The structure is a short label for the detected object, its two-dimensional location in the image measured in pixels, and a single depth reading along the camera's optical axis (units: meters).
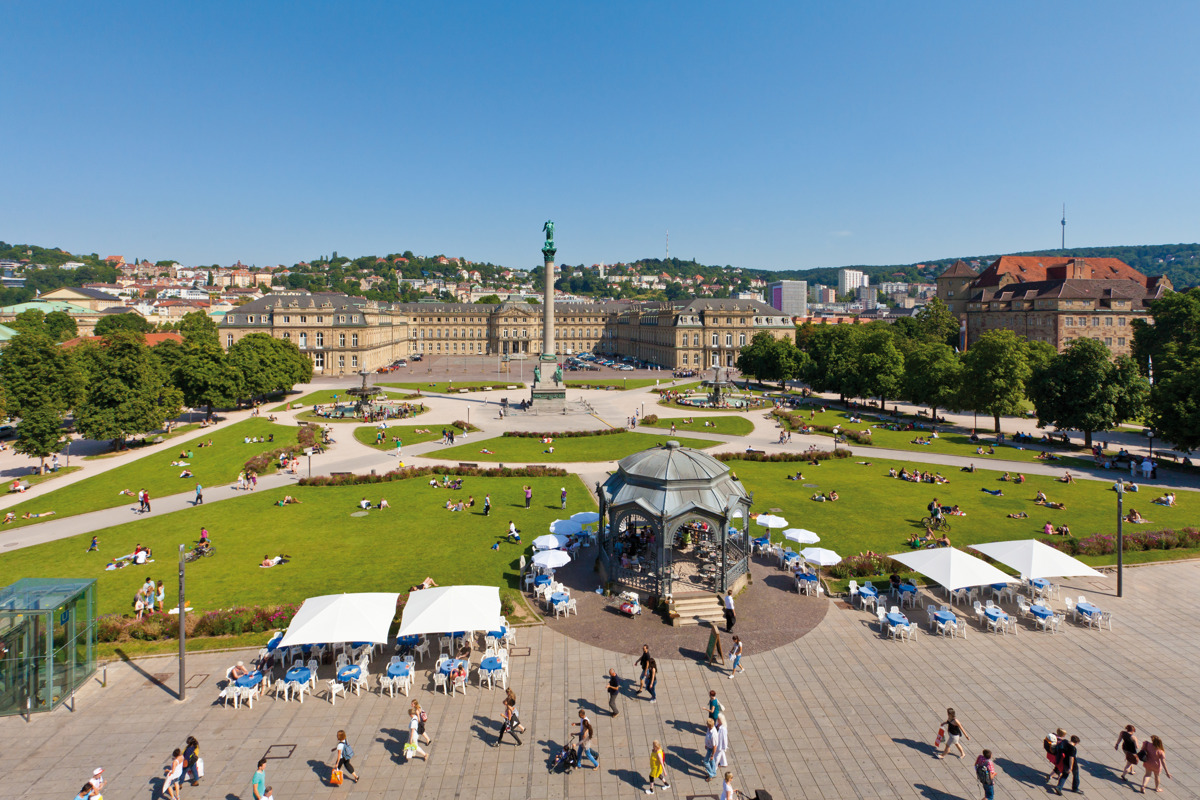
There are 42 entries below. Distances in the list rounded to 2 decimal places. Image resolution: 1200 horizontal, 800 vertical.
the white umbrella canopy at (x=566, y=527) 27.12
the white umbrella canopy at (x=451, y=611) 18.27
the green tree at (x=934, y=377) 61.92
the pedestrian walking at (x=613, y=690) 15.82
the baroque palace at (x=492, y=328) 115.00
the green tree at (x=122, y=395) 50.28
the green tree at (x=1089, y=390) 49.53
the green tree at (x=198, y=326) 113.56
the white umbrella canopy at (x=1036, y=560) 22.41
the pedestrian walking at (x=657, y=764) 13.10
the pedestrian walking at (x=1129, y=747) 13.38
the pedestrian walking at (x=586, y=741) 13.97
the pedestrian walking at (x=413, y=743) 14.23
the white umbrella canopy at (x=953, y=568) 21.70
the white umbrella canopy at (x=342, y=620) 17.80
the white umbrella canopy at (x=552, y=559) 23.59
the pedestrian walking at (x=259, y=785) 12.47
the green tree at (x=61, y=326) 113.44
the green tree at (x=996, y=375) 57.56
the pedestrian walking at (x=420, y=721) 14.75
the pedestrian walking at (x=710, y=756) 13.67
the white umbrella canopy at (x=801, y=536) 25.42
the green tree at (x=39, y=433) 44.31
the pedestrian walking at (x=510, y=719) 14.92
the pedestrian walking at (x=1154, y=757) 12.95
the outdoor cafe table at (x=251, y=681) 16.62
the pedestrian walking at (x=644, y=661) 16.80
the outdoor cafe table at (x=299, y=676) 17.02
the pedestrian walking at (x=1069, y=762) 12.96
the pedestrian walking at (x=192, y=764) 13.36
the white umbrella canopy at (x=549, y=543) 25.75
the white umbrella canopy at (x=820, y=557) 24.14
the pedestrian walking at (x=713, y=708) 14.20
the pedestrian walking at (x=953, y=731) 14.17
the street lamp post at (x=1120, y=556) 22.23
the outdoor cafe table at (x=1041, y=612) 20.75
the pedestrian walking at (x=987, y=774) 12.46
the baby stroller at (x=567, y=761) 14.02
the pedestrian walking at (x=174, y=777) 12.77
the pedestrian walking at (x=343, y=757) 13.41
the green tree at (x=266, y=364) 70.62
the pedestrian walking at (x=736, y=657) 17.68
